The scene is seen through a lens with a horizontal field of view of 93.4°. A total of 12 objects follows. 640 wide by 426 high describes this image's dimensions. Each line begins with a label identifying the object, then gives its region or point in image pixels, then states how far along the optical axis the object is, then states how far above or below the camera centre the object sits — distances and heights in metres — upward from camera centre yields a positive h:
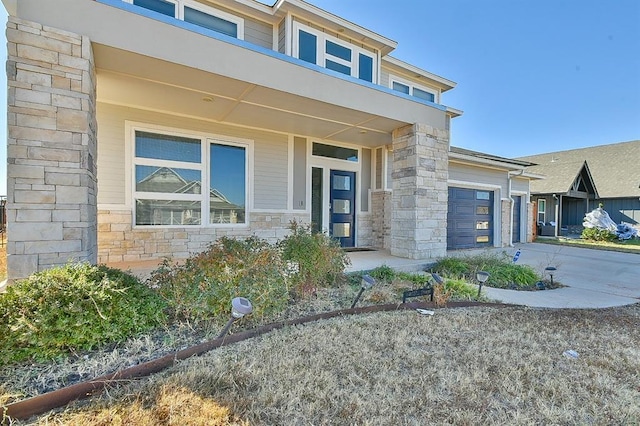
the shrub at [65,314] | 2.22 -0.83
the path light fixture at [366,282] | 3.56 -0.82
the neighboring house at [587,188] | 16.81 +1.56
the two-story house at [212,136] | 3.59 +1.51
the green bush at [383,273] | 5.29 -1.09
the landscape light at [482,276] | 4.28 -0.89
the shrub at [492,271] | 5.66 -1.13
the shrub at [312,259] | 4.13 -0.67
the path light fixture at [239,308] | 2.41 -0.78
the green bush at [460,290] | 4.46 -1.16
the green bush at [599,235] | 14.39 -0.94
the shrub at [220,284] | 3.04 -0.77
